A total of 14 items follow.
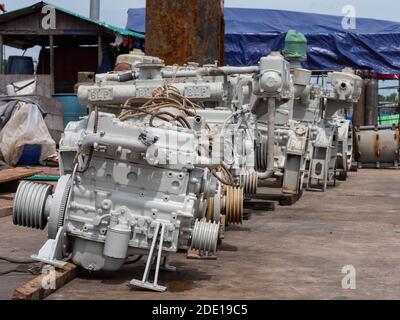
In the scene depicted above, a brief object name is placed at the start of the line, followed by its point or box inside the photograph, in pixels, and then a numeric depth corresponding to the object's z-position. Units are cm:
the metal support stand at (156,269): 471
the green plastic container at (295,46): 1271
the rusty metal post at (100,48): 1554
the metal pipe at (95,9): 1730
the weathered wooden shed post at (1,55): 1587
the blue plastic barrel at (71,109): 1359
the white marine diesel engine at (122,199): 485
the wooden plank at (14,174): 891
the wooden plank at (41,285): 438
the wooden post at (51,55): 1545
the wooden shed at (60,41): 1515
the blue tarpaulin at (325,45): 1830
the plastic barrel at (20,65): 1603
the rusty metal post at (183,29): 909
